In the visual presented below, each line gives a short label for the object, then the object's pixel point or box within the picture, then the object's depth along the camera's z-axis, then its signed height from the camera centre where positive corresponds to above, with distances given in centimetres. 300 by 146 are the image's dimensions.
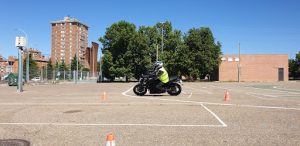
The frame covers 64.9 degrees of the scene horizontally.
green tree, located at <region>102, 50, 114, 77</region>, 4568 +249
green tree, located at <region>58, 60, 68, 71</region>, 8187 +270
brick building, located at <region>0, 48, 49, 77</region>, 9451 +616
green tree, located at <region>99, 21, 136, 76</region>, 4543 +654
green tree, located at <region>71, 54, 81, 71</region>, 8162 +336
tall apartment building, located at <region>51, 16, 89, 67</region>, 10820 +1630
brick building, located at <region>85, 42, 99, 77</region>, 5175 +449
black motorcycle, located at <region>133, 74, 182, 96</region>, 1252 -61
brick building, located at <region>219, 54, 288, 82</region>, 4983 +164
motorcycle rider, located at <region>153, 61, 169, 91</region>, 1246 -2
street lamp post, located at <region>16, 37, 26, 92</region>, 1699 +190
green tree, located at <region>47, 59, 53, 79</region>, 3679 +7
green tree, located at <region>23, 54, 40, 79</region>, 3453 +22
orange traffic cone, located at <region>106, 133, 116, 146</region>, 258 -73
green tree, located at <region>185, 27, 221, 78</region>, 4790 +488
